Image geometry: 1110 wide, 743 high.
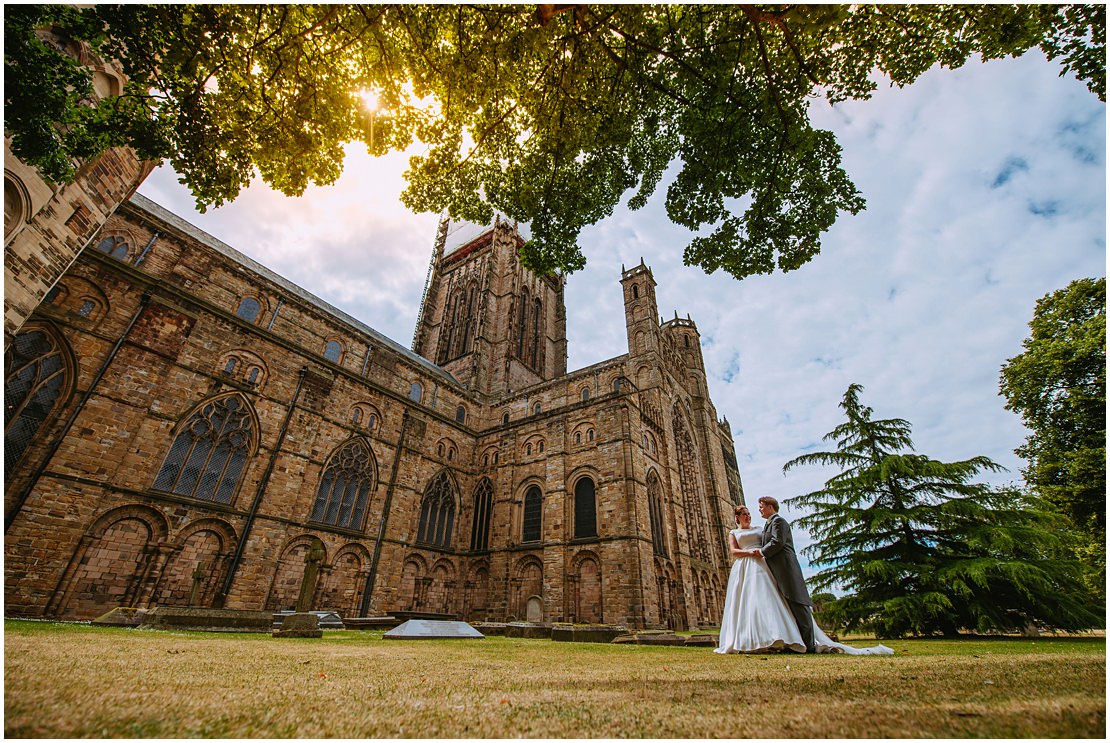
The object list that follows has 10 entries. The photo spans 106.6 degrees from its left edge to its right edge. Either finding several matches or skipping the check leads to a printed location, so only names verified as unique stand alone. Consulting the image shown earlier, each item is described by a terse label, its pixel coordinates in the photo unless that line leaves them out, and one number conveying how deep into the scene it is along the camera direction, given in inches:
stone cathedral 409.7
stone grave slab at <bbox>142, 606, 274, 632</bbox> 309.6
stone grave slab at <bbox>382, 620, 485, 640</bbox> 308.7
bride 184.2
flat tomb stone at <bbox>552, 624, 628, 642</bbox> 362.9
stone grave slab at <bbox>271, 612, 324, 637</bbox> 294.4
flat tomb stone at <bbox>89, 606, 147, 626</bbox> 330.7
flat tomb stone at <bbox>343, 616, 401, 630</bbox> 452.8
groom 189.6
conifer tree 307.3
